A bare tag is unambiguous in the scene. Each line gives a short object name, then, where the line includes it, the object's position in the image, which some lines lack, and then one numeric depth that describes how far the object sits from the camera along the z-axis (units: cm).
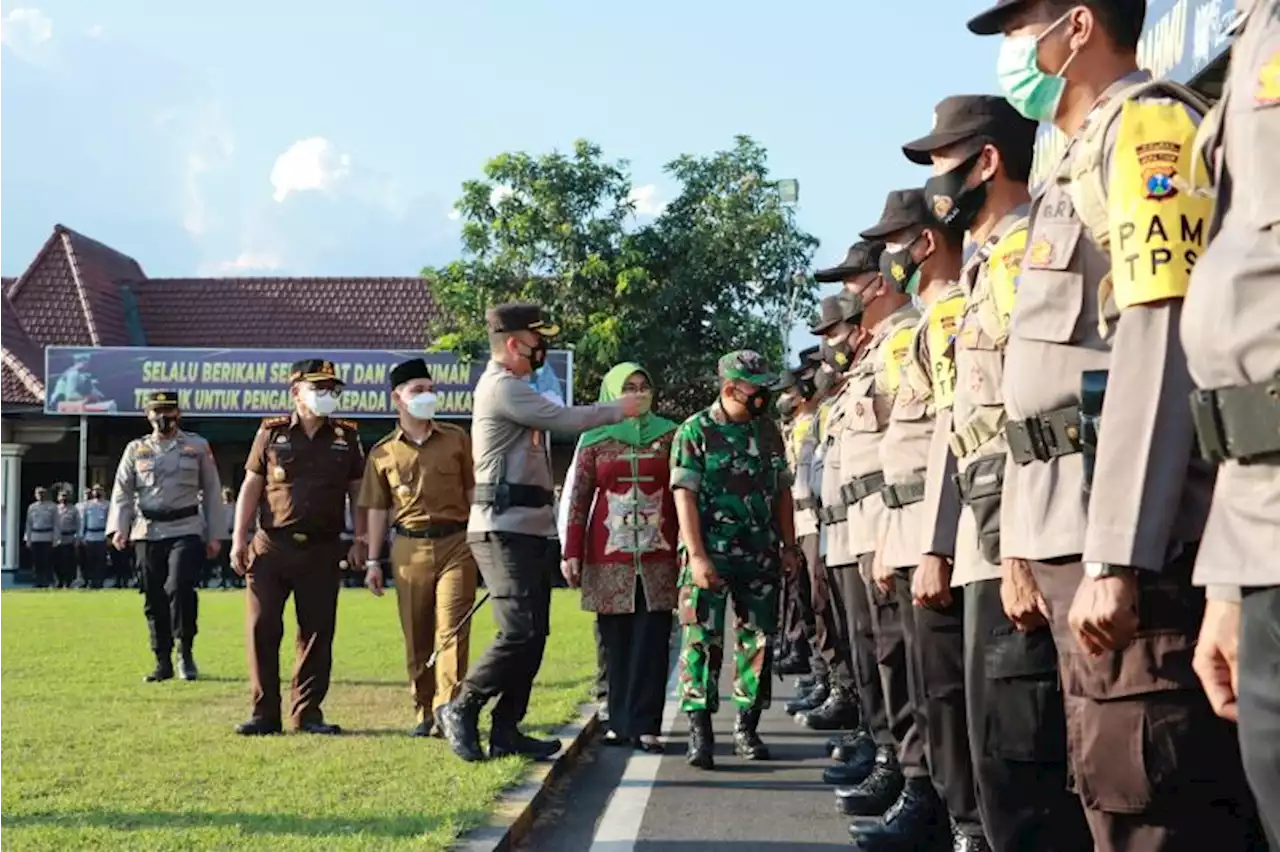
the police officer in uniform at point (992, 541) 414
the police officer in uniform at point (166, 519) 1275
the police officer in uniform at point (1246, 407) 251
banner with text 3434
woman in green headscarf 932
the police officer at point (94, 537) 3180
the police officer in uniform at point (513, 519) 798
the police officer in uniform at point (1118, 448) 310
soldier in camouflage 877
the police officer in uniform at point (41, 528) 3247
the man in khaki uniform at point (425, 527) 932
